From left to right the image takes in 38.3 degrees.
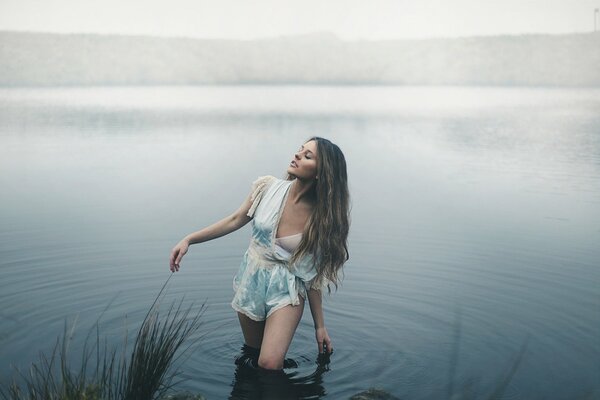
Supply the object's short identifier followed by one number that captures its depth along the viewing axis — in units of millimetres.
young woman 4066
